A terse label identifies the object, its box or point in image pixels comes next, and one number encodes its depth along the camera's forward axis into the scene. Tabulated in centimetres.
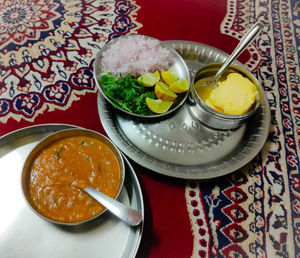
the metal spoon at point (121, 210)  34
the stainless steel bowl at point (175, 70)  46
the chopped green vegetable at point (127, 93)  47
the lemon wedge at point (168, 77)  50
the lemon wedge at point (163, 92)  47
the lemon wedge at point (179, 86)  48
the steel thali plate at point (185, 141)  43
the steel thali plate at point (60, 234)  36
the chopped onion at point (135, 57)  50
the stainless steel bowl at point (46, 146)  35
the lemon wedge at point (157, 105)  46
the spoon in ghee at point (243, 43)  45
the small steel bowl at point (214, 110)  45
